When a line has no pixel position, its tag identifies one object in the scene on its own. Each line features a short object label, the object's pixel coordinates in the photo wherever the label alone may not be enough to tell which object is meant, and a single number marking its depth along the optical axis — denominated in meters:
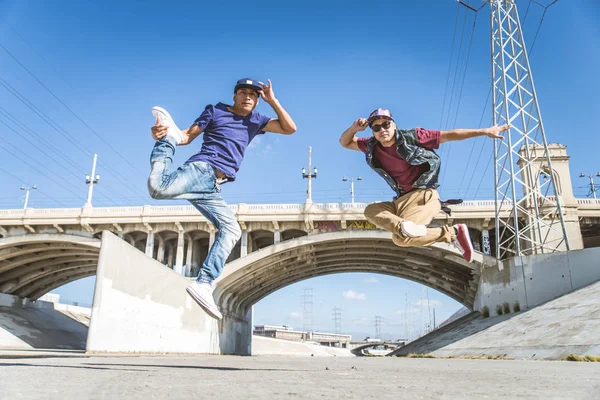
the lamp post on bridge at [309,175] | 38.28
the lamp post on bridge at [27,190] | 60.98
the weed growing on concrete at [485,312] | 29.27
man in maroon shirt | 6.54
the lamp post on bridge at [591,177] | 52.27
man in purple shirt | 5.62
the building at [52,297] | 58.34
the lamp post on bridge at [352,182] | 57.47
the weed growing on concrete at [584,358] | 10.73
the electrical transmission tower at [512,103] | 26.12
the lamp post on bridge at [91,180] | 44.31
